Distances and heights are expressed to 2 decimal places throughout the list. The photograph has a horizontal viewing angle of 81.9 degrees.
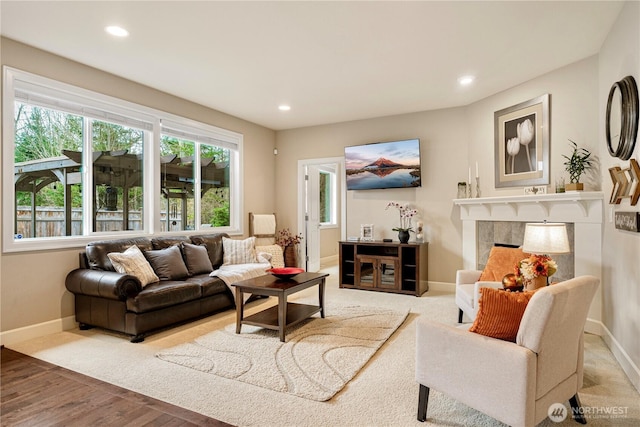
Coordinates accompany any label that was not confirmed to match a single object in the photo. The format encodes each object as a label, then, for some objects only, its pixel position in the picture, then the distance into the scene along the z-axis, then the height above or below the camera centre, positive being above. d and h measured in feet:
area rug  8.35 -3.72
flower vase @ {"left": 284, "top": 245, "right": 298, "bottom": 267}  21.85 -2.46
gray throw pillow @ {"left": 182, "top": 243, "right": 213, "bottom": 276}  14.62 -1.79
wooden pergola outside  11.99 +1.58
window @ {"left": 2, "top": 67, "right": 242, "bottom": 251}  11.53 +1.84
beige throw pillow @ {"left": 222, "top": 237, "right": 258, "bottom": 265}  16.57 -1.66
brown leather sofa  10.94 -2.60
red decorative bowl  12.38 -1.96
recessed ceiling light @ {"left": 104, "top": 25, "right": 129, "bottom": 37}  10.20 +5.21
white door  22.47 -0.16
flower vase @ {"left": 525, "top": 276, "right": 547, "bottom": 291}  8.44 -1.59
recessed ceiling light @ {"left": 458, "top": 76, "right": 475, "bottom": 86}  14.11 +5.23
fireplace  11.72 -0.28
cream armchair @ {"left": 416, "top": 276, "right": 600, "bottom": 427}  5.52 -2.40
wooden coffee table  10.78 -2.65
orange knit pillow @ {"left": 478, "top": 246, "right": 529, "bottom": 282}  11.47 -1.58
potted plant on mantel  12.32 +1.65
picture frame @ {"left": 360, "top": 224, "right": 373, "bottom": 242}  19.49 -0.95
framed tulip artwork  13.80 +2.78
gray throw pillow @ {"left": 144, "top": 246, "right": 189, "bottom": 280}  13.20 -1.76
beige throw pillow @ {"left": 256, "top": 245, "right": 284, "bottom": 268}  19.67 -2.06
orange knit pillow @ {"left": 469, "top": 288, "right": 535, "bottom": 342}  5.98 -1.63
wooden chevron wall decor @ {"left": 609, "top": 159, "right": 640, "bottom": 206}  8.05 +0.72
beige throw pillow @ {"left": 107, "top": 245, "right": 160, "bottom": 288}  11.82 -1.62
